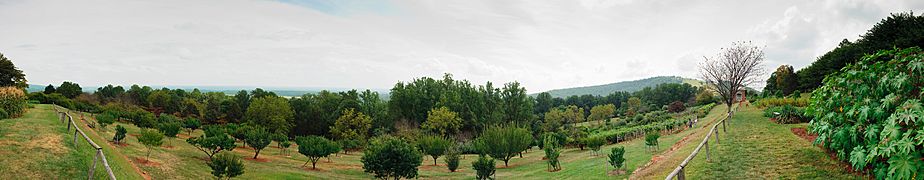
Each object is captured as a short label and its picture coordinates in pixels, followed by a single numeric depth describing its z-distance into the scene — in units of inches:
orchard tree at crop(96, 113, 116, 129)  1615.2
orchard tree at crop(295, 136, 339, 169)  1290.6
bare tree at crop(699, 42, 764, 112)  1455.5
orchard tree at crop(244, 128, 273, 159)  1374.3
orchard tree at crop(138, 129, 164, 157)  1070.9
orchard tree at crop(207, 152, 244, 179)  858.1
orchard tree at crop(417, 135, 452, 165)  1552.7
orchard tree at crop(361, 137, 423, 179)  1042.1
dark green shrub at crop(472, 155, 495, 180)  1001.5
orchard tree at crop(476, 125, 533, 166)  1400.1
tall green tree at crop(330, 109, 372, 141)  2527.1
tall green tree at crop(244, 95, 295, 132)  2564.0
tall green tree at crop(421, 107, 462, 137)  2442.2
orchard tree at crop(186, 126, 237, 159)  1184.3
